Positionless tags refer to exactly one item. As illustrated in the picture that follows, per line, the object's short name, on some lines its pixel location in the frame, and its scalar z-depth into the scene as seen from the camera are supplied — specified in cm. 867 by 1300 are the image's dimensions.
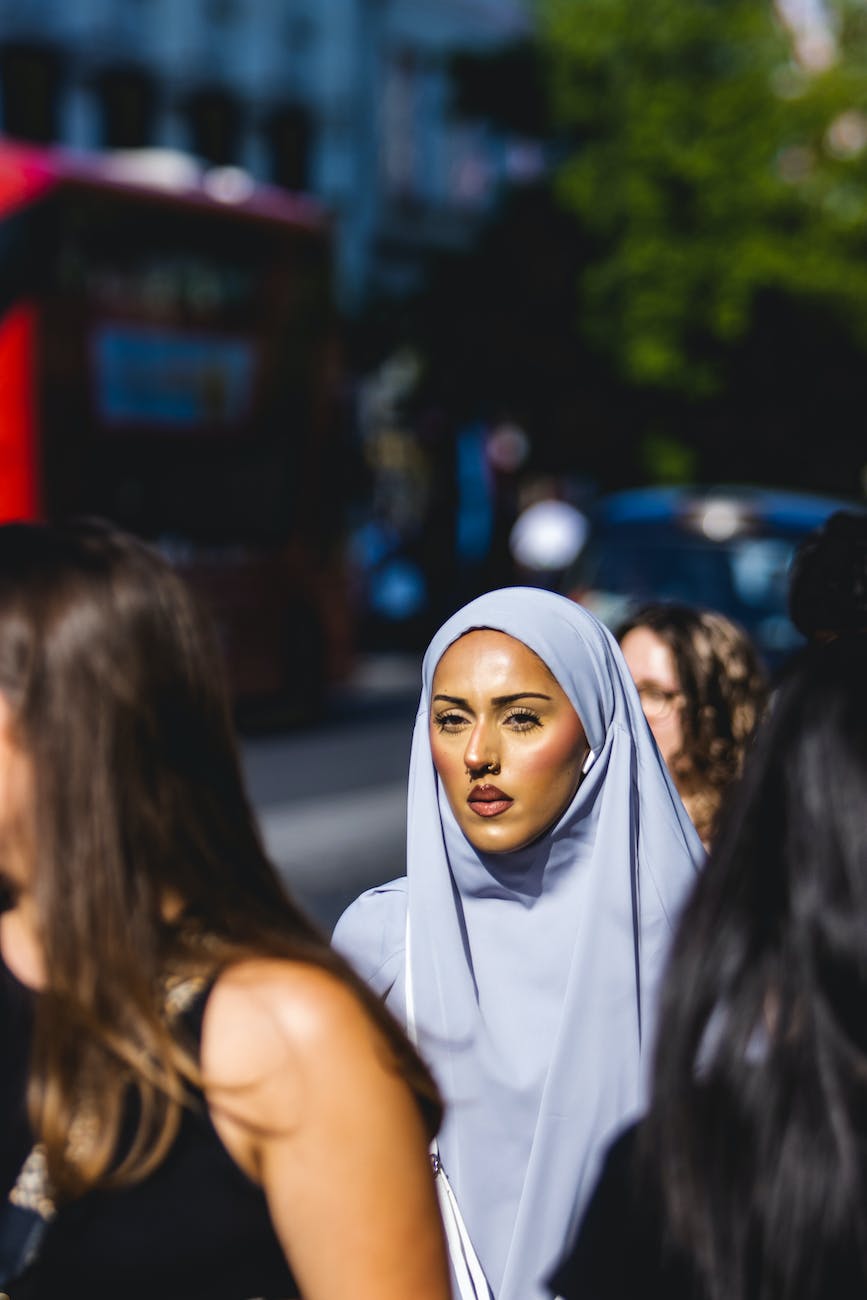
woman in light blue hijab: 534
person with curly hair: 757
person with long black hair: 323
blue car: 1775
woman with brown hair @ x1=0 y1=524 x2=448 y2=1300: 342
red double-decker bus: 2602
